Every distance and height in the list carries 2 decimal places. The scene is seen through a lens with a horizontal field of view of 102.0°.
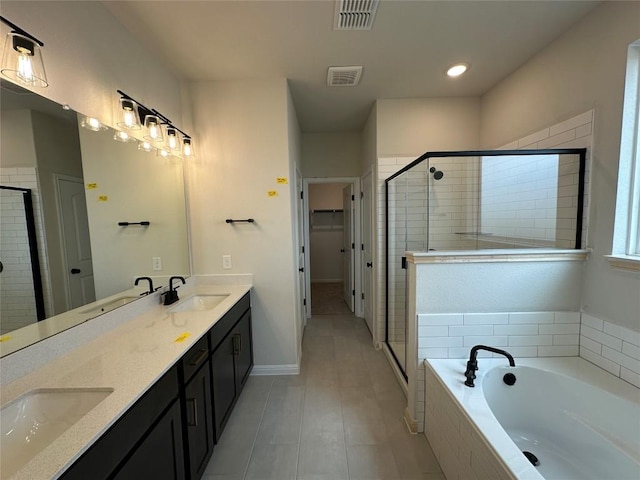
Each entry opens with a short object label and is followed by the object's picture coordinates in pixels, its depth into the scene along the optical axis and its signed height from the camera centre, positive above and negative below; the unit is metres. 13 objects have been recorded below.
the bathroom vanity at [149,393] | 0.77 -0.65
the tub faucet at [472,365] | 1.49 -0.86
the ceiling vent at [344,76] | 2.19 +1.30
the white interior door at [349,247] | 4.05 -0.41
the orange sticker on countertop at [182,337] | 1.37 -0.60
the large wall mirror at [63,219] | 1.06 +0.05
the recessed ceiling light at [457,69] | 2.20 +1.31
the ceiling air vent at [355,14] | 1.53 +1.29
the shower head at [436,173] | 2.17 +0.41
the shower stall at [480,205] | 1.81 +0.12
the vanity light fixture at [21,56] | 1.04 +0.72
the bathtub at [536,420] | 1.22 -1.10
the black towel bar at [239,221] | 2.35 +0.04
